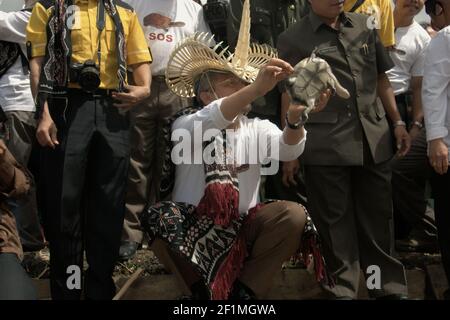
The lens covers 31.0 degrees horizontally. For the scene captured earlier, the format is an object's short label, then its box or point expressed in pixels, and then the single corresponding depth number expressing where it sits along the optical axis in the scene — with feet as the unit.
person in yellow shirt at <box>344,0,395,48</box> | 16.83
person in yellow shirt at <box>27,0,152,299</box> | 14.42
